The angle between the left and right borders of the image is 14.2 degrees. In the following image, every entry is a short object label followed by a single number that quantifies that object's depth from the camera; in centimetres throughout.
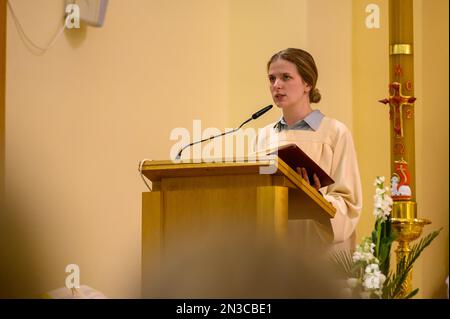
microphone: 703
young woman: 826
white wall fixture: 942
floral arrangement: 651
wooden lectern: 621
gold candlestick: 918
